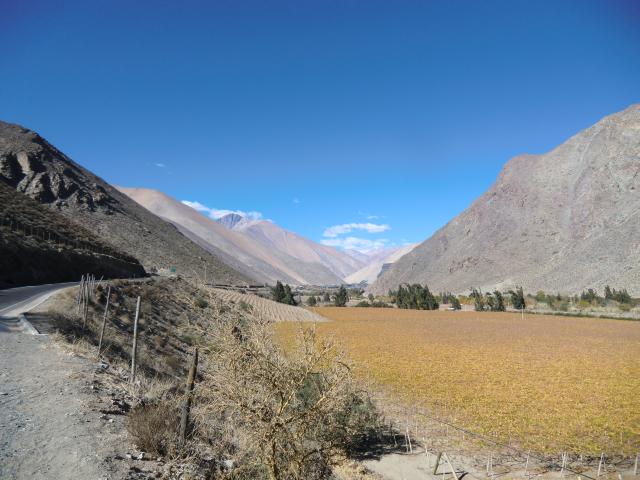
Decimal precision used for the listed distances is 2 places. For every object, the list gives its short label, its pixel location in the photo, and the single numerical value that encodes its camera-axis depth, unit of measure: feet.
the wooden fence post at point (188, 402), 22.59
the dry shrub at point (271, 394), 16.93
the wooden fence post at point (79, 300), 63.15
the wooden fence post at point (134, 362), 39.61
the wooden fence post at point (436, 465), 37.14
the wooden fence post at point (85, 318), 54.39
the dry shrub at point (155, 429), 24.07
